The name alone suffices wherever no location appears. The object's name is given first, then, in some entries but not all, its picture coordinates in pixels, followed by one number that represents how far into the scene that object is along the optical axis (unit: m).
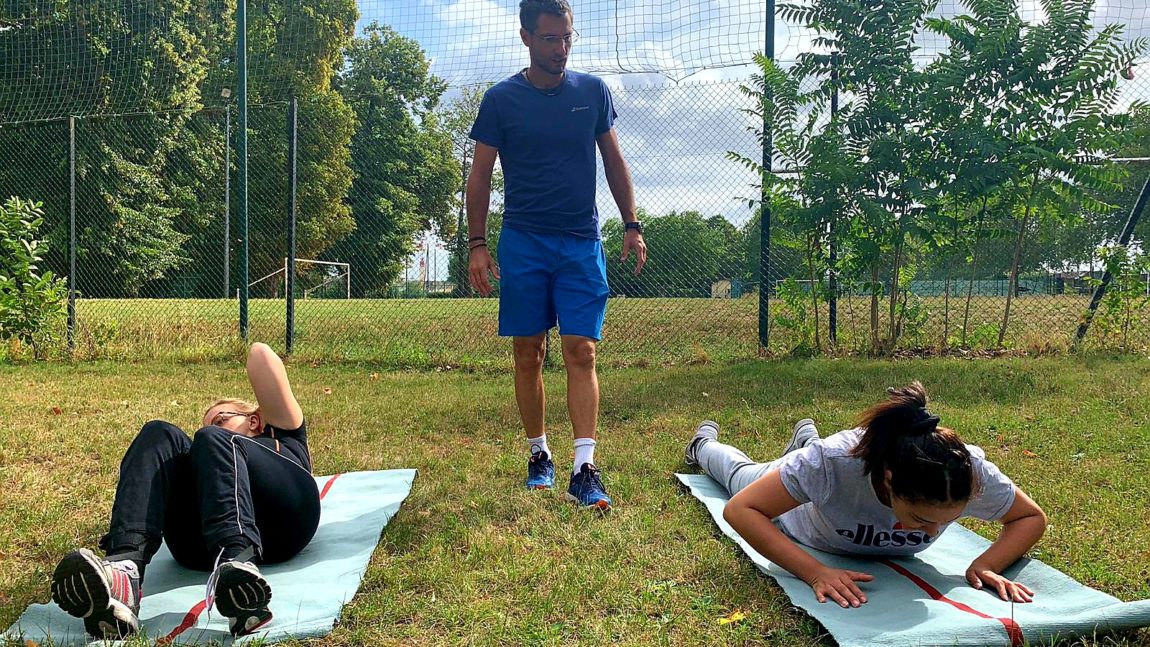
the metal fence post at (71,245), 8.42
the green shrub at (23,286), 7.83
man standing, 3.59
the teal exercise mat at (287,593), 2.12
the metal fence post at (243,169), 8.30
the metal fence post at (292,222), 8.26
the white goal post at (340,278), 20.83
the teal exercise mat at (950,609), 2.03
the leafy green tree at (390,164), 13.30
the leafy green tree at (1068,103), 6.62
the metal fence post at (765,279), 7.61
